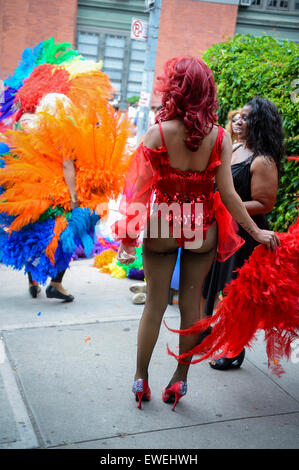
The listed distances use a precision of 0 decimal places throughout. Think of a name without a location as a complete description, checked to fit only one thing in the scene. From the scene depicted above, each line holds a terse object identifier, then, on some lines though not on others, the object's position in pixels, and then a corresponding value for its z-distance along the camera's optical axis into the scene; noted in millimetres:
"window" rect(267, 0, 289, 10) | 18688
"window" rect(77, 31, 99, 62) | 18812
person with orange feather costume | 3742
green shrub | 3887
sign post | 8000
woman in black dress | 2926
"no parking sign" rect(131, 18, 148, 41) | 7840
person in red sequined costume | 2236
